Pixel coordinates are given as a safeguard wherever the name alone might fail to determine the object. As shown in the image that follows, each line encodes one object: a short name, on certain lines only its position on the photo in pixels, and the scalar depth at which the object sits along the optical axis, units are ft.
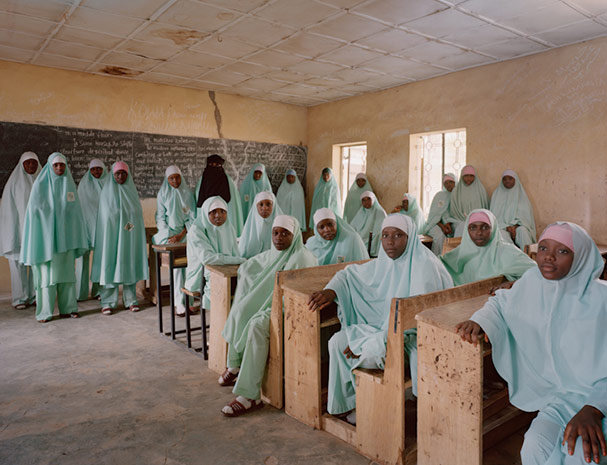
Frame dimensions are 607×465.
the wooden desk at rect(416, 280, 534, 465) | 6.33
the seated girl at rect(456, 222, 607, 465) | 5.64
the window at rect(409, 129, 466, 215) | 23.49
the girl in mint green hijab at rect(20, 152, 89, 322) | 16.28
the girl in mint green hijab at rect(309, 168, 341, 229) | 27.17
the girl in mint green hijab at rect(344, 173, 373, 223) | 25.27
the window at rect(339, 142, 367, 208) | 28.91
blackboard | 19.84
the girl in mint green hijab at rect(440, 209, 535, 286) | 10.63
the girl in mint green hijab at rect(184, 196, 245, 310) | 13.61
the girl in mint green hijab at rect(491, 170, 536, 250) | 18.57
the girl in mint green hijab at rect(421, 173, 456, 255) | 21.44
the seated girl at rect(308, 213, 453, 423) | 8.36
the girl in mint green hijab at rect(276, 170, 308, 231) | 27.73
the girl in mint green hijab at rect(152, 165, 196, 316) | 18.94
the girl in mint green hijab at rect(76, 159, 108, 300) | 19.10
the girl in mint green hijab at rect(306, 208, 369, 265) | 12.78
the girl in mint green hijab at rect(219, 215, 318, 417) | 9.78
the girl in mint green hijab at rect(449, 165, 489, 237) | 20.17
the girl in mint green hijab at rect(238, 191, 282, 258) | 14.24
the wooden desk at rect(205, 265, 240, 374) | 11.39
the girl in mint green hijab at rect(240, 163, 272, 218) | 25.48
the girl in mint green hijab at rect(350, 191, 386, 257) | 22.24
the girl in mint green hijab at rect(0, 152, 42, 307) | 18.24
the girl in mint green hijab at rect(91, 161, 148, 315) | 17.83
